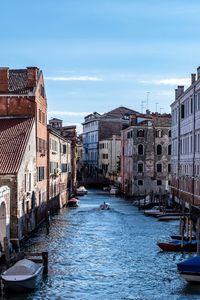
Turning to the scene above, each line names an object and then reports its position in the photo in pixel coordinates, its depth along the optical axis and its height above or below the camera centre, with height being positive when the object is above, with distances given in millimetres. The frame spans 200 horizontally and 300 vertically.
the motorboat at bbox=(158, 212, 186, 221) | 50906 -4156
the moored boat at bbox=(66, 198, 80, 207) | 67250 -3908
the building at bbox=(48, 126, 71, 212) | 53956 -168
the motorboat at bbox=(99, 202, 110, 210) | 60938 -3956
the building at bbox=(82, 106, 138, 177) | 115125 +7609
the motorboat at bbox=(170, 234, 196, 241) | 36103 -4233
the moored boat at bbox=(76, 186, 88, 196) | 85062 -3425
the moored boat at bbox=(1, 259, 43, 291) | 23516 -4233
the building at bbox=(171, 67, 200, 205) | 46250 +1971
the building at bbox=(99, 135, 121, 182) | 108625 +2034
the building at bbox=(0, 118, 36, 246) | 33812 -197
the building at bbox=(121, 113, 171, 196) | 80688 +1724
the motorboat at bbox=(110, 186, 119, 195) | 87888 -3419
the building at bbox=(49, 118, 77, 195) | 81650 +4028
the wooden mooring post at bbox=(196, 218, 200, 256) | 29684 -3508
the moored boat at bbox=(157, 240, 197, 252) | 33500 -4322
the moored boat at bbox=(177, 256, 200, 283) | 25141 -4198
